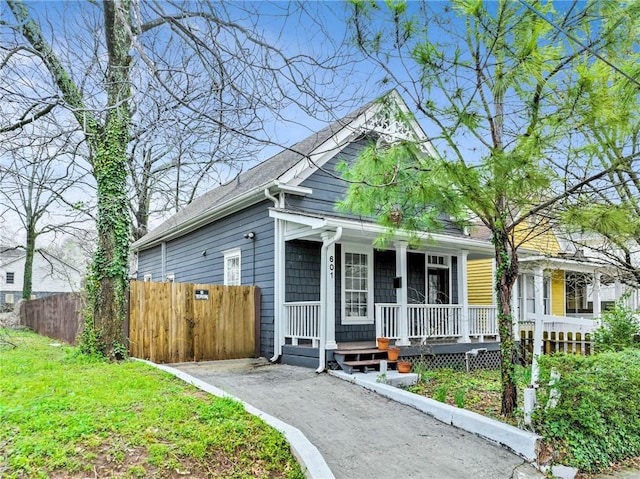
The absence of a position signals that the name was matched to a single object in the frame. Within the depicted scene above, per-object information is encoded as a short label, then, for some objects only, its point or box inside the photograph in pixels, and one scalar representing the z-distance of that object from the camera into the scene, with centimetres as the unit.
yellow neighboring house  1422
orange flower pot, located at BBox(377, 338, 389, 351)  992
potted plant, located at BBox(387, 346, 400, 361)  961
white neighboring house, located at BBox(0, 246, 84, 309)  4656
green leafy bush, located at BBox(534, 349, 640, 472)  548
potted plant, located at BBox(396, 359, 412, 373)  881
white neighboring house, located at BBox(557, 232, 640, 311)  840
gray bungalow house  1013
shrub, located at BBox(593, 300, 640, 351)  936
